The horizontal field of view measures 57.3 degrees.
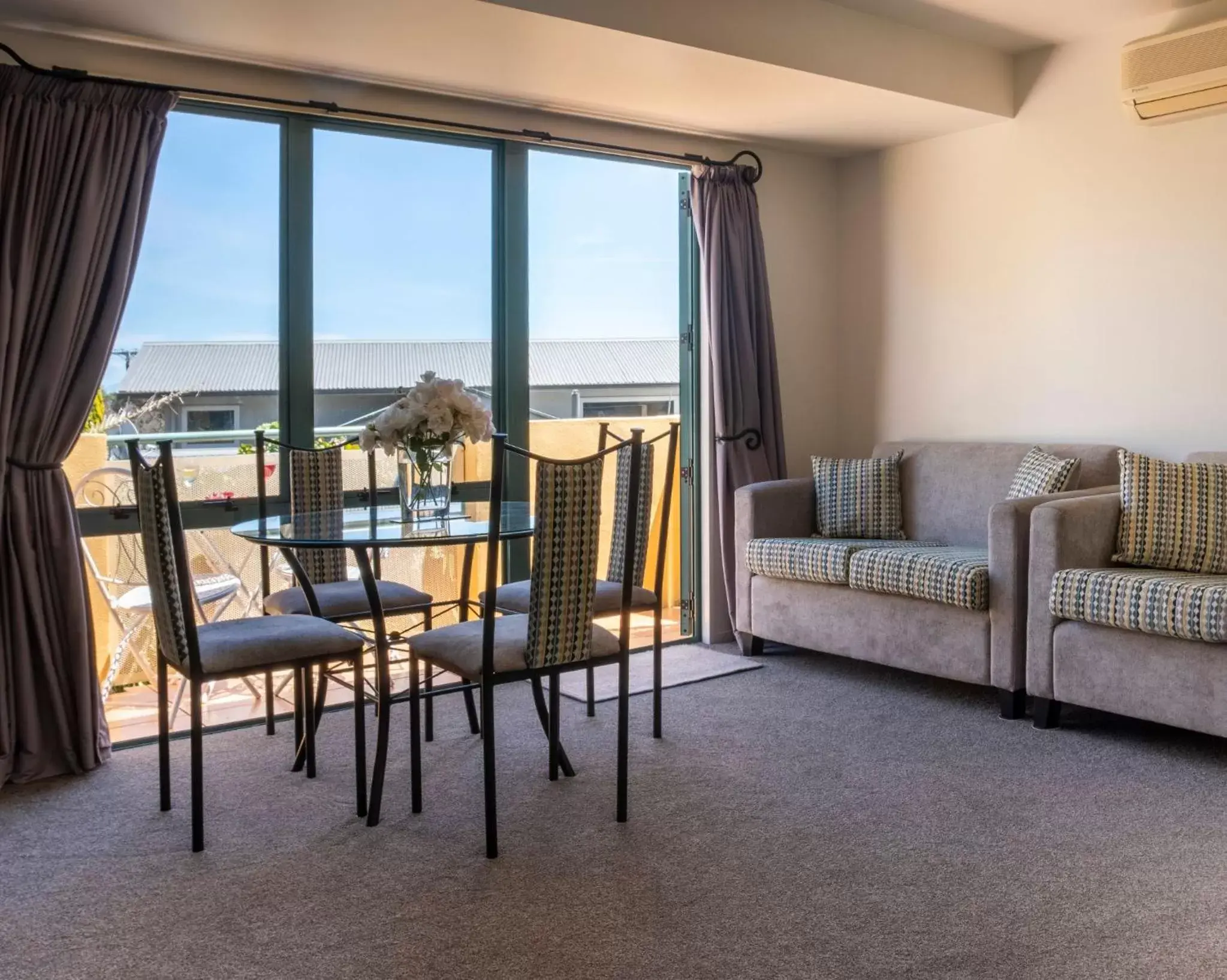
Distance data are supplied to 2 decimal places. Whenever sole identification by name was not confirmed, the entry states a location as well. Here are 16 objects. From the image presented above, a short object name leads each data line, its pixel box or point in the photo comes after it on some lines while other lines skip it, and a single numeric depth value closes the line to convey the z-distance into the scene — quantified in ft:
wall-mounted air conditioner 12.70
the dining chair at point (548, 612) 8.87
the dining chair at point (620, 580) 11.55
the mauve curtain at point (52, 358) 10.83
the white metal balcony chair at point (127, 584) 12.19
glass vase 10.84
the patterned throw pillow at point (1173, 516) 11.91
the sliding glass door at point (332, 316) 12.53
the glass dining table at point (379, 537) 9.35
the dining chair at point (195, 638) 8.98
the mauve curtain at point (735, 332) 16.30
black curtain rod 11.17
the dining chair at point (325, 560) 11.73
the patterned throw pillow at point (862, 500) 15.60
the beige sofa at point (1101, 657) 10.63
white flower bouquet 10.43
